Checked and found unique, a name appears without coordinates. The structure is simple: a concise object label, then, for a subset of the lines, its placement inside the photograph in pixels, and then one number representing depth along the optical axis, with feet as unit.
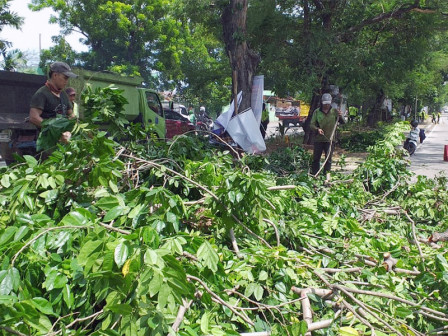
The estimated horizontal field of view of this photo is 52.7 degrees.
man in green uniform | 27.66
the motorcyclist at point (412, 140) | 49.57
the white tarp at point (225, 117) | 35.76
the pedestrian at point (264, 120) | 48.49
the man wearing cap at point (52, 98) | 16.34
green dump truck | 29.89
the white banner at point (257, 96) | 37.99
